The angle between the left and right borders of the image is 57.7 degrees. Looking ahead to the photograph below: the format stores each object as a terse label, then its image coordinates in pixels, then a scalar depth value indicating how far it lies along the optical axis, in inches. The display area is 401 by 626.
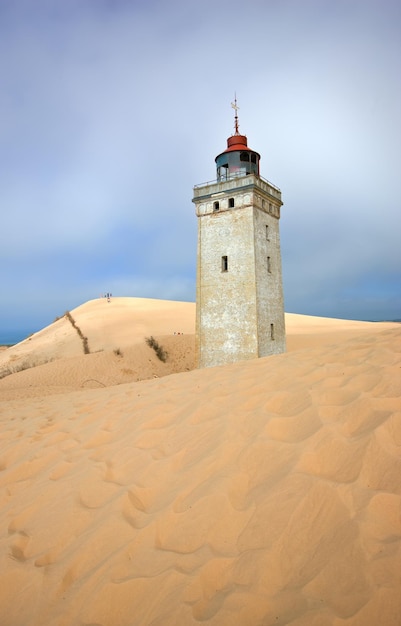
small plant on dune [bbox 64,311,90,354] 974.2
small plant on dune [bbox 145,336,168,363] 820.6
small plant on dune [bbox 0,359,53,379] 781.3
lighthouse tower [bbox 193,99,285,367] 577.3
